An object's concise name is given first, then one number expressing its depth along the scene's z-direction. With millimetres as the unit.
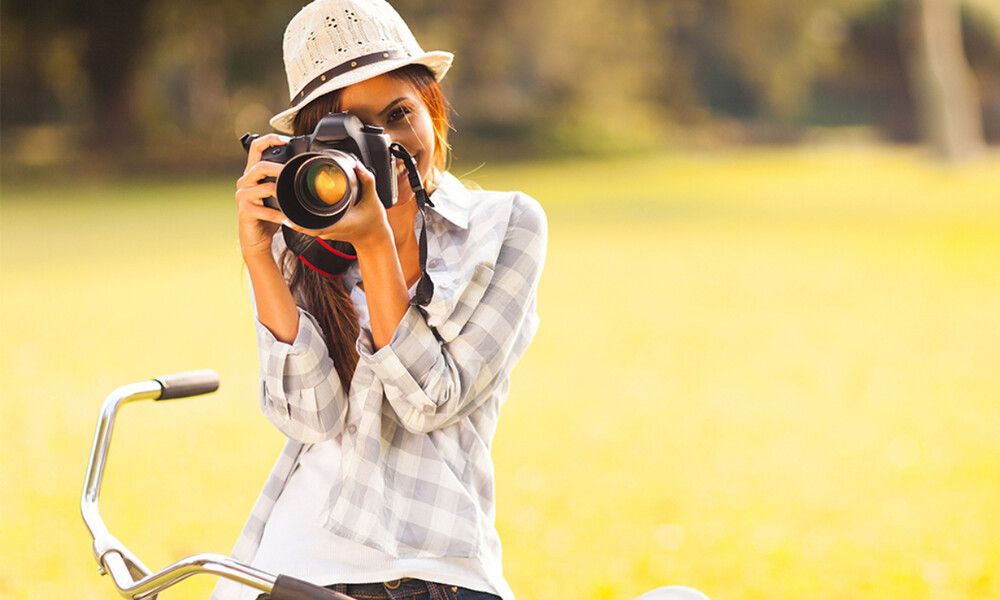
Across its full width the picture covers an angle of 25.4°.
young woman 2556
